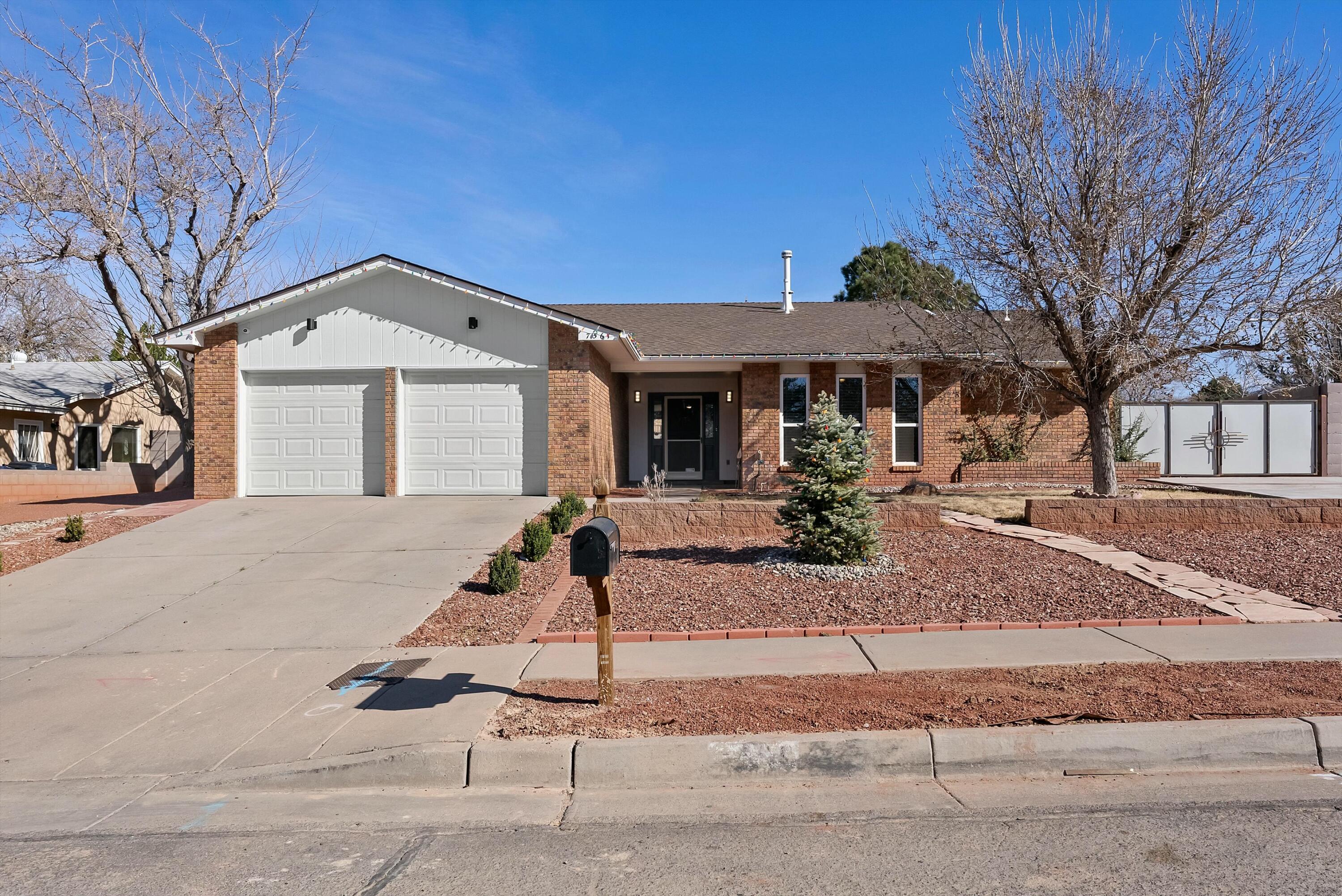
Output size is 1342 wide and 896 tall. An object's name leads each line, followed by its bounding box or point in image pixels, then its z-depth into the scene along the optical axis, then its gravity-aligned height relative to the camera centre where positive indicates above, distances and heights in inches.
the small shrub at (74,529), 460.4 -43.7
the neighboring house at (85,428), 859.4 +20.8
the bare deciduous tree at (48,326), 1363.2 +204.4
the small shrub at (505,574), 346.3 -51.4
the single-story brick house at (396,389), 589.6 +39.5
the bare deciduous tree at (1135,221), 439.8 +115.8
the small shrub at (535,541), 399.5 -44.4
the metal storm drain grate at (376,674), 248.2 -67.4
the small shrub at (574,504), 498.3 -34.7
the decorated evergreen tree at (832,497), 349.1 -21.1
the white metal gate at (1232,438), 791.7 +5.2
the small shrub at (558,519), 468.8 -40.0
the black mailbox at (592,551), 198.4 -24.3
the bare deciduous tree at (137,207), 692.7 +201.1
